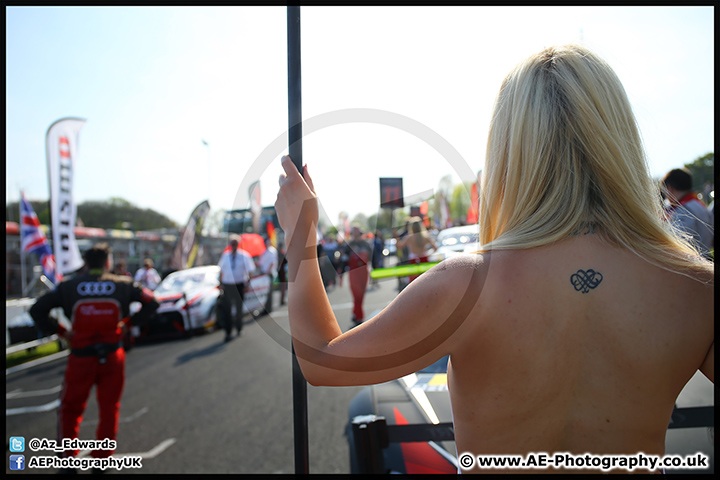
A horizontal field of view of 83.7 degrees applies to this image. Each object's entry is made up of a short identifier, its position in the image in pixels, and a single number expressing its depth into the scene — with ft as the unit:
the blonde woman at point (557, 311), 2.64
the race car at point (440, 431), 6.30
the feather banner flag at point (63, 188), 26.63
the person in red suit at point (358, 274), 25.50
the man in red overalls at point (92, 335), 11.84
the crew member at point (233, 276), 27.89
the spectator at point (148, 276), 40.98
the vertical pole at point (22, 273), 38.35
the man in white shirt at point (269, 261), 32.70
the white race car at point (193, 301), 29.25
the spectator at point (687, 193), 12.73
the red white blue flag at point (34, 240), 28.09
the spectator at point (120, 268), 30.09
